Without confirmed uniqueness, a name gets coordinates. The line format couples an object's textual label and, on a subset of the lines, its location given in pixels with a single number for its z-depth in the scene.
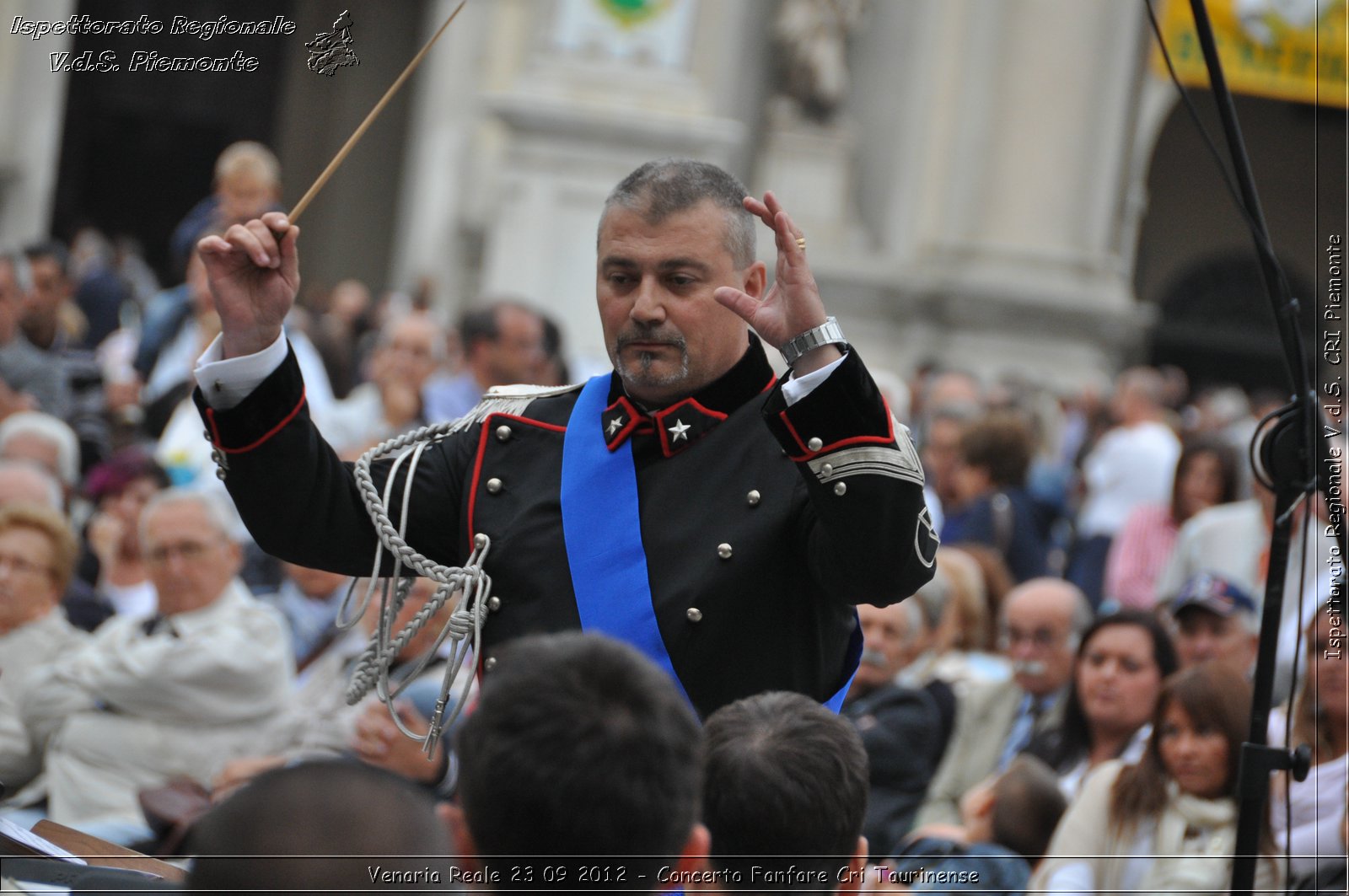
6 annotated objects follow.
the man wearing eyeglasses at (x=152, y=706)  9.37
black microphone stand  6.07
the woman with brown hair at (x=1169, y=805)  8.15
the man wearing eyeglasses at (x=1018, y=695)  10.97
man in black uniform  5.37
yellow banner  29.69
